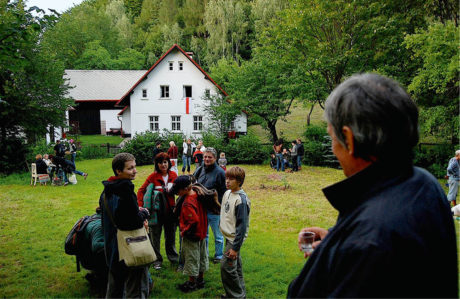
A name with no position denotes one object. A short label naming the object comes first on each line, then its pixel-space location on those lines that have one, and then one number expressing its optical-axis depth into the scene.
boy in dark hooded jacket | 3.70
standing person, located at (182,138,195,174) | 18.73
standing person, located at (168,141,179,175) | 16.80
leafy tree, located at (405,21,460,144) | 13.30
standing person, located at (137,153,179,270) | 6.02
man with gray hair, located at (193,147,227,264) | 6.26
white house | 30.52
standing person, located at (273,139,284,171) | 20.27
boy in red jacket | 4.97
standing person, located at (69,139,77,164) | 19.75
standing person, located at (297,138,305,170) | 20.00
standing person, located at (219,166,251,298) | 4.44
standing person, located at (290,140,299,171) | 19.91
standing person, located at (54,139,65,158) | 15.48
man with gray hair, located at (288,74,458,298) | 0.99
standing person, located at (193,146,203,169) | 15.77
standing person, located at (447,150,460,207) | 10.41
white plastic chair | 15.45
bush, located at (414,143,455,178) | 17.25
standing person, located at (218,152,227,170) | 14.12
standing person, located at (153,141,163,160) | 15.67
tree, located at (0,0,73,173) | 18.34
